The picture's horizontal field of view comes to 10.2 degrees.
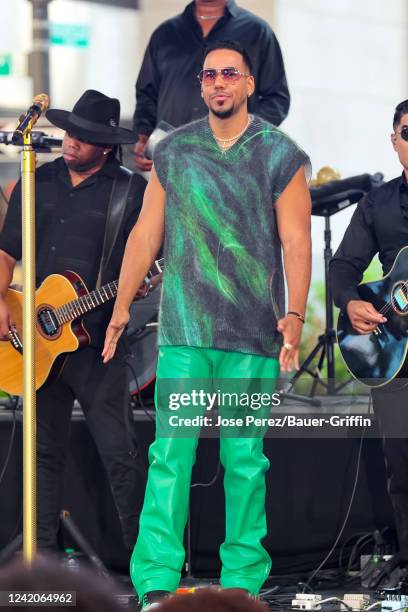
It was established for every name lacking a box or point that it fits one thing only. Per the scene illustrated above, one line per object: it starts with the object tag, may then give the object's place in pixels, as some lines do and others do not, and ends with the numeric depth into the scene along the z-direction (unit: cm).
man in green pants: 844
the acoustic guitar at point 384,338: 918
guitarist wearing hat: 986
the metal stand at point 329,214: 1201
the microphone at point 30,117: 789
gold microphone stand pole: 766
